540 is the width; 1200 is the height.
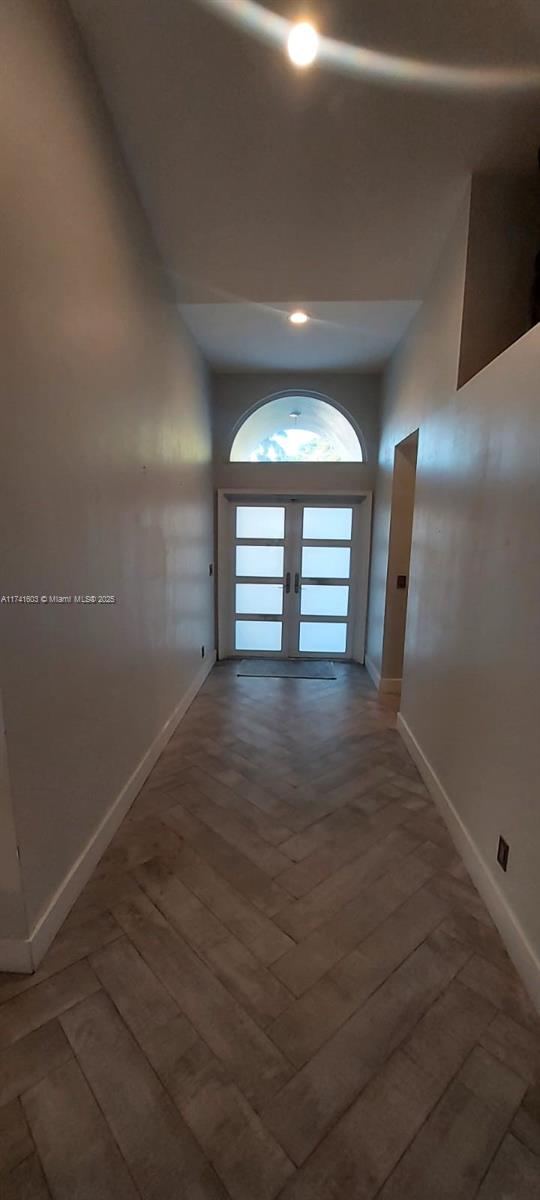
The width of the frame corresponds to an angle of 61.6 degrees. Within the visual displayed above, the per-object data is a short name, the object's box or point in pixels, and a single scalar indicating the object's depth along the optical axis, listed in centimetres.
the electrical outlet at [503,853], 165
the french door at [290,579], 495
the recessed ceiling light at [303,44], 153
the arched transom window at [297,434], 481
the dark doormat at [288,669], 455
